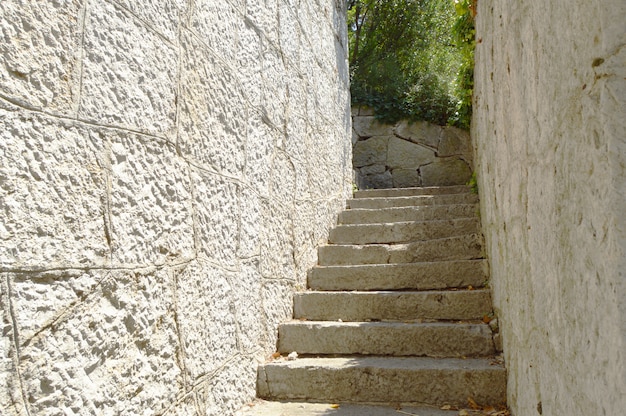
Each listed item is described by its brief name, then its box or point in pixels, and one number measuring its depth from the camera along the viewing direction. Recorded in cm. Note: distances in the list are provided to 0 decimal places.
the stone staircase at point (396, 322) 254
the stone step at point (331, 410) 240
